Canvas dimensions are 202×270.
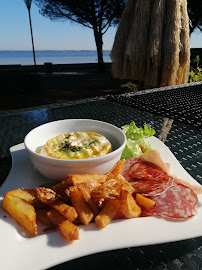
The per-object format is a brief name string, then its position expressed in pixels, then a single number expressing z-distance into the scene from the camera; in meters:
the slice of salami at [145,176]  0.28
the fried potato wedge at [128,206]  0.25
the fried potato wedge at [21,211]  0.23
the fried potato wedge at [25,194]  0.26
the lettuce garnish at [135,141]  0.40
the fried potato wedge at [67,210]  0.24
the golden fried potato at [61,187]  0.27
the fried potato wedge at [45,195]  0.25
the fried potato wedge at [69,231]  0.22
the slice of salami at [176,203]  0.25
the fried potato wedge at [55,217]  0.24
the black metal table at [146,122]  0.23
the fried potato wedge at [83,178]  0.27
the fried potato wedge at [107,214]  0.23
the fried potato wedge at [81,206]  0.24
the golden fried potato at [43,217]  0.25
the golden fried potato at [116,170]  0.31
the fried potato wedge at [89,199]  0.25
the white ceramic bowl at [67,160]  0.31
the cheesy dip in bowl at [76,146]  0.34
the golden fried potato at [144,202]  0.26
